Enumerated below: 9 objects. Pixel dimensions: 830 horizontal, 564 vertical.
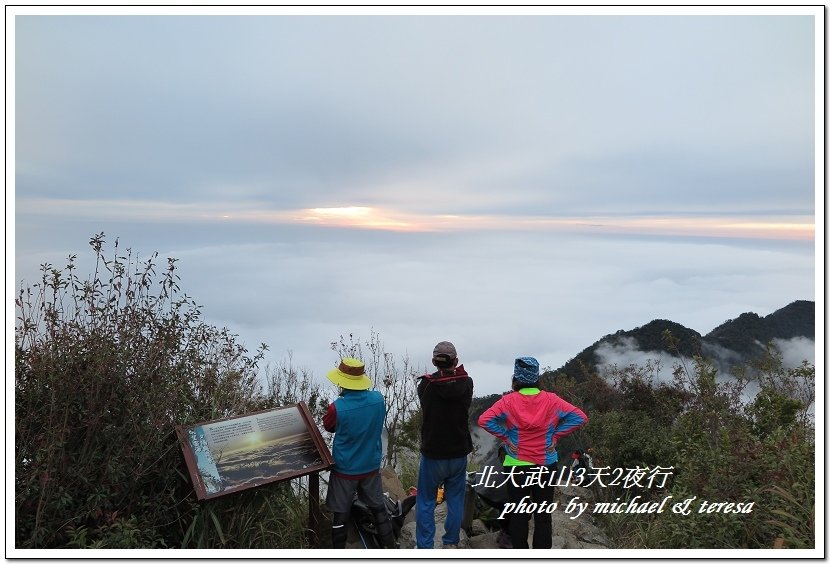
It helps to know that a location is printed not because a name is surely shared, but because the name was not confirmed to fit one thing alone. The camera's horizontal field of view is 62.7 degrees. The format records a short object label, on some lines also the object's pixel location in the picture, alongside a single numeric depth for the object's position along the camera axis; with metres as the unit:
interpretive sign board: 5.42
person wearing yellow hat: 5.79
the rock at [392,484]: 7.46
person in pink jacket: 5.73
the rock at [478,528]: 6.88
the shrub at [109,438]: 5.12
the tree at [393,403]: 10.06
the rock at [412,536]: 6.56
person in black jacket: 5.95
